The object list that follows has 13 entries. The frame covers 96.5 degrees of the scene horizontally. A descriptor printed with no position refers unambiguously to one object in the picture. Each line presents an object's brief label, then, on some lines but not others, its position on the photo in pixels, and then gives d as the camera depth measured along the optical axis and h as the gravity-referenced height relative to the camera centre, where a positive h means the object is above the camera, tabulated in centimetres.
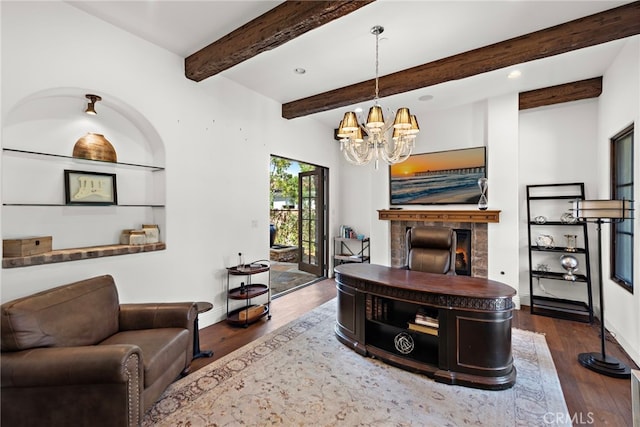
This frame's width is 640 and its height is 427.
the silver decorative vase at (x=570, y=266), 388 -73
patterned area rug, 195 -139
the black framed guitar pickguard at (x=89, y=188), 253 +26
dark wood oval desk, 225 -97
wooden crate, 213 -23
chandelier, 267 +80
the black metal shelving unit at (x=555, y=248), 388 -50
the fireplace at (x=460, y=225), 443 -20
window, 298 +18
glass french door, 595 -15
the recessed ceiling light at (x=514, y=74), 356 +175
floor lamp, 242 -4
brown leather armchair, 160 -90
